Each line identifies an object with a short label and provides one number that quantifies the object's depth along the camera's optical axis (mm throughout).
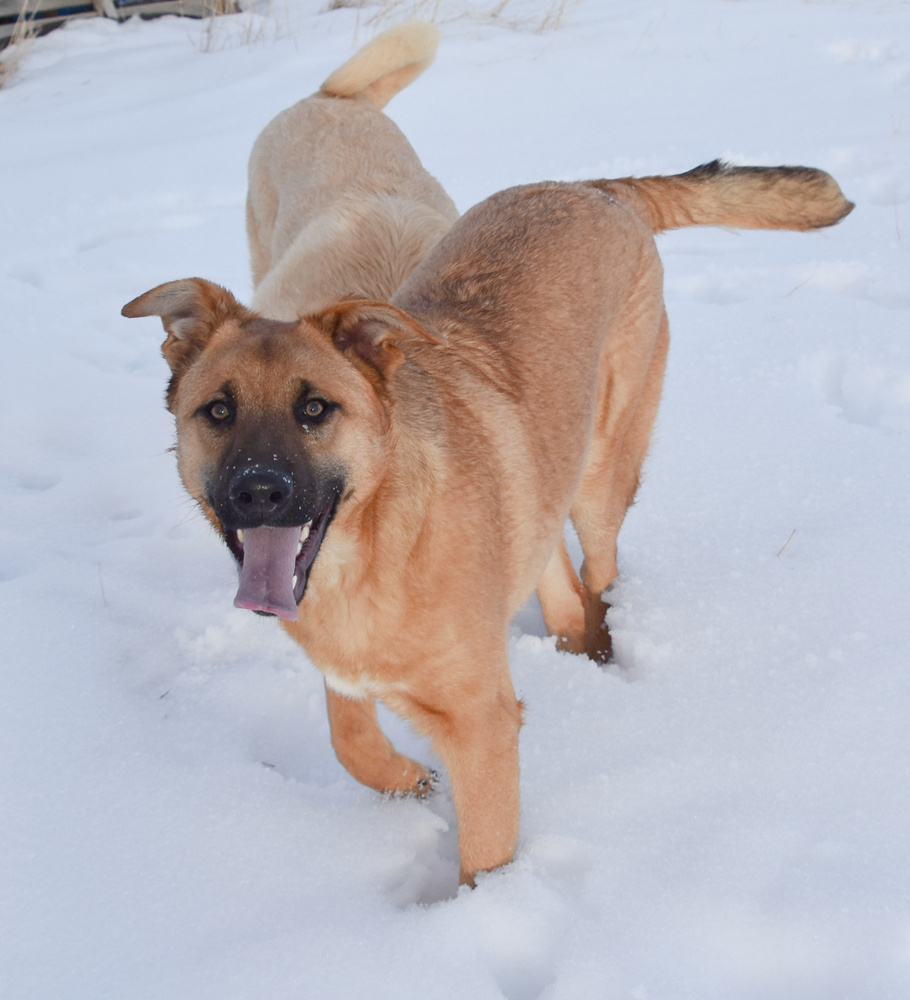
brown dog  2072
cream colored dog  3953
